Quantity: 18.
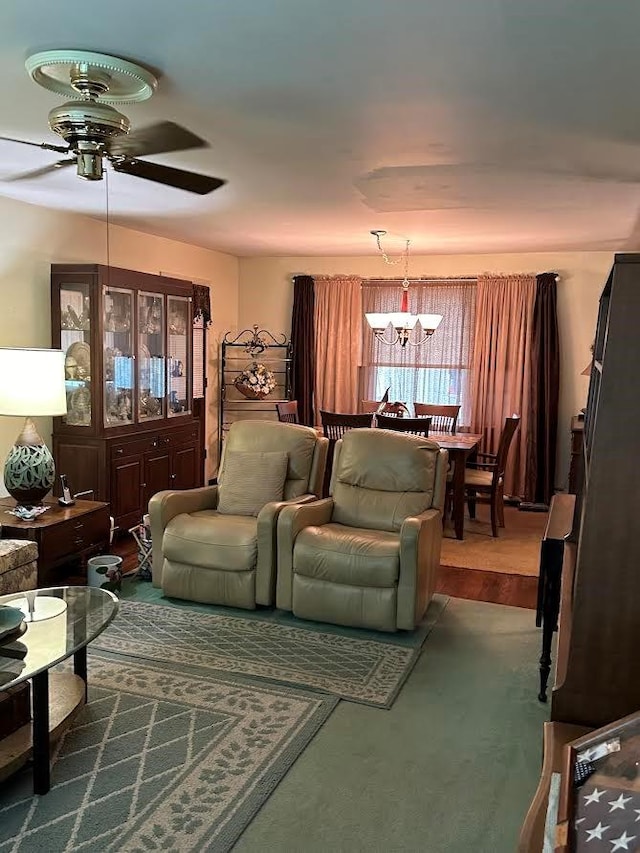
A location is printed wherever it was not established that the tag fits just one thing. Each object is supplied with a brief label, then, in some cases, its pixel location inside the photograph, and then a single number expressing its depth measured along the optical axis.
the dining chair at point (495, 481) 5.76
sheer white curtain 7.15
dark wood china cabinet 5.04
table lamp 3.84
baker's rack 7.70
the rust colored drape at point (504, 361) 6.88
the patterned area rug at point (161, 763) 2.22
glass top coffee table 2.35
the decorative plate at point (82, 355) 5.07
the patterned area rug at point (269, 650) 3.27
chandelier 5.83
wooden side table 3.94
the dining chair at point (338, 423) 5.61
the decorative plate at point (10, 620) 2.46
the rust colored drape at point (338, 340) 7.45
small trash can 4.08
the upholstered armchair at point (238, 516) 4.04
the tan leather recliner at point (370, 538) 3.75
